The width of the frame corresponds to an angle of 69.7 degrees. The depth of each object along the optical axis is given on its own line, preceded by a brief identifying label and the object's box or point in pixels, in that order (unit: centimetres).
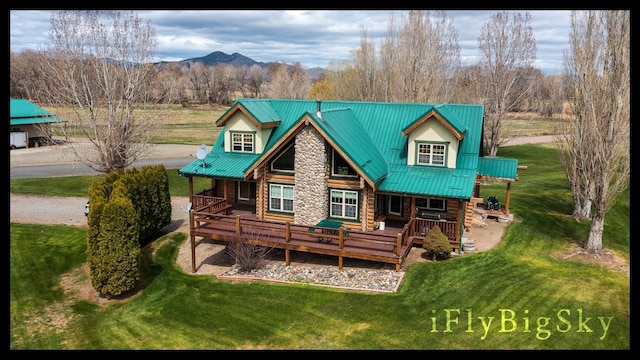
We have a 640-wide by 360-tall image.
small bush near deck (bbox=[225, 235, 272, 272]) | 1797
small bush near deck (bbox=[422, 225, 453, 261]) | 1781
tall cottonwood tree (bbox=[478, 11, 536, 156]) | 3866
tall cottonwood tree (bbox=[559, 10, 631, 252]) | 1701
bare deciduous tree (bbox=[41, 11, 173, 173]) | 2327
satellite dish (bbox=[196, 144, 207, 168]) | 2222
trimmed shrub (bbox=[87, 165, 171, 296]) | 1620
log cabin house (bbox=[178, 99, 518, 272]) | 1822
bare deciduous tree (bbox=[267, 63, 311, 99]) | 7269
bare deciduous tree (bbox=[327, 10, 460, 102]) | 4147
